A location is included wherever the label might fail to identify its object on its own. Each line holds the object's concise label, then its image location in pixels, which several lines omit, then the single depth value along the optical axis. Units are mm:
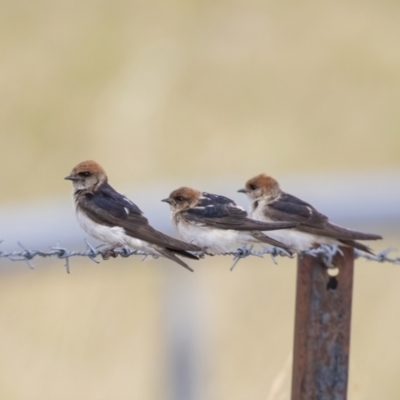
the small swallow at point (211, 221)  9969
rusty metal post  8195
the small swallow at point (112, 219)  8702
